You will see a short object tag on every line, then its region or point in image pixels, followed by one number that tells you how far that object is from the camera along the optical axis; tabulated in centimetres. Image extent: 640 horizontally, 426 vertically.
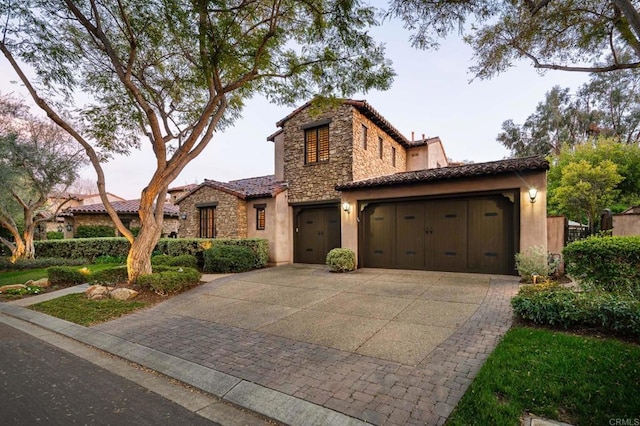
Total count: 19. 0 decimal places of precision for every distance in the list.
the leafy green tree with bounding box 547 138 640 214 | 1806
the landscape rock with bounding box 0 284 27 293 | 890
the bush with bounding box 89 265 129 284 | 891
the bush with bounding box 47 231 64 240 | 2331
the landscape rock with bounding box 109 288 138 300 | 727
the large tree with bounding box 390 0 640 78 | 695
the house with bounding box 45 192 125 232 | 1667
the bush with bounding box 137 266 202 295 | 755
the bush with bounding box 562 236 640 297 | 475
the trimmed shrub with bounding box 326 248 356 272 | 1021
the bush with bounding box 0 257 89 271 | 1416
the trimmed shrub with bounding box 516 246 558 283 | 740
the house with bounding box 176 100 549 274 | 870
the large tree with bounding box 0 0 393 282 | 742
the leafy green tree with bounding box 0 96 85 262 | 1309
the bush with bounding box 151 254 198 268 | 1132
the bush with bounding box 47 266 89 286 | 963
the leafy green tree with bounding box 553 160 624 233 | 1742
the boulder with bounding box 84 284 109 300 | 736
